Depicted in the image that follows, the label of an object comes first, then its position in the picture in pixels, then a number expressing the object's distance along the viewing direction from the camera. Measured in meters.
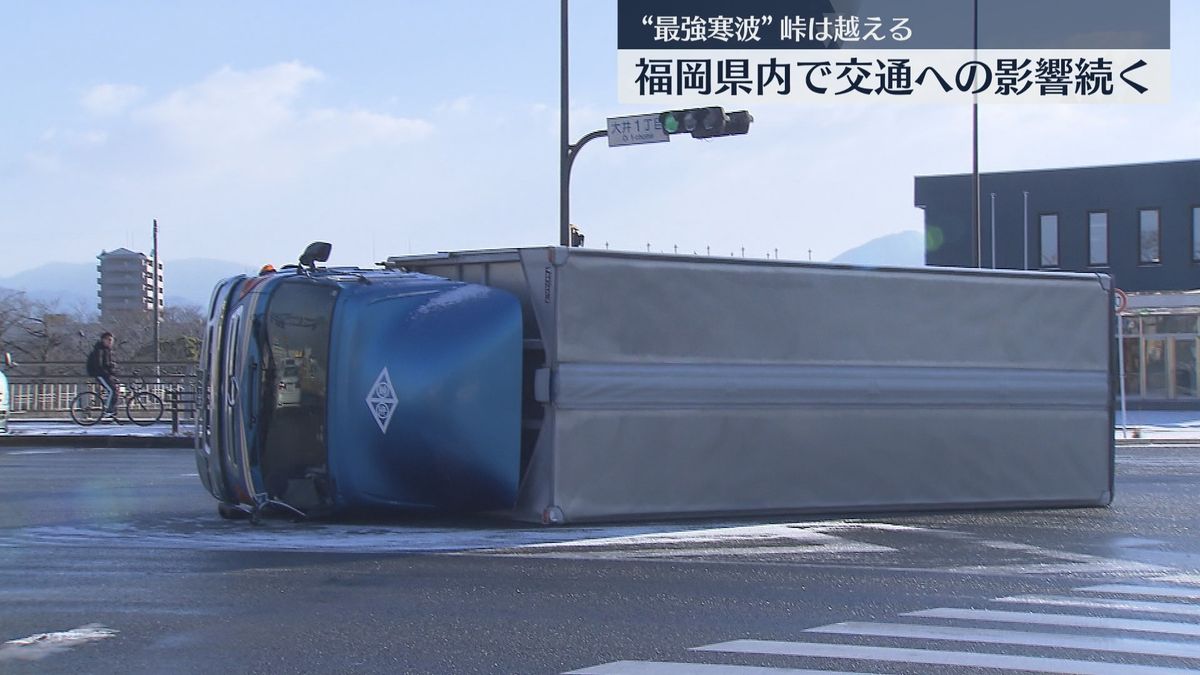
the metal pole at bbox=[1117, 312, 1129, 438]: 25.92
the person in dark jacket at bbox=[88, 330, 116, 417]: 23.39
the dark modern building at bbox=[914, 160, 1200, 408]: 43.47
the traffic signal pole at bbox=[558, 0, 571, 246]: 19.98
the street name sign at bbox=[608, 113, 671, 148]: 19.55
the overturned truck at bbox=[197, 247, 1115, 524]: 10.34
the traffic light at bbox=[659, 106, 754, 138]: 18.75
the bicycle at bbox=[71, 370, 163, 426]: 23.61
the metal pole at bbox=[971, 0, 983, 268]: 28.50
